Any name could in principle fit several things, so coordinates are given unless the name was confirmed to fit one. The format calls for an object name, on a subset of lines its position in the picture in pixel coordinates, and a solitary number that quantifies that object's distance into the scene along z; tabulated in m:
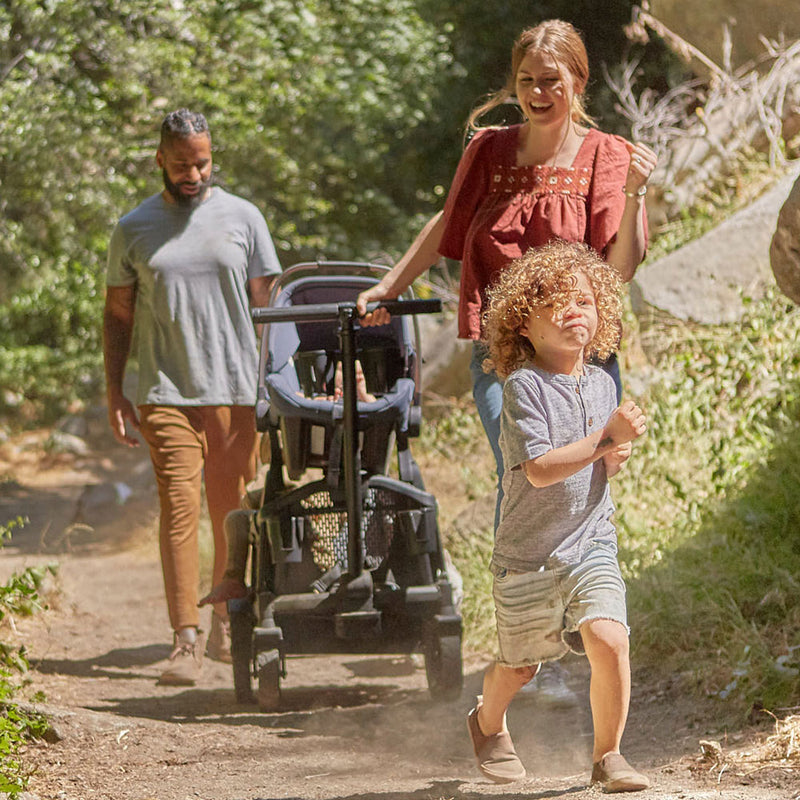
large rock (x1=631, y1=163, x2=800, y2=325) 13.29
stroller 8.24
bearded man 9.62
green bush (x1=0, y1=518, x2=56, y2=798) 6.25
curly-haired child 5.64
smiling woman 6.80
